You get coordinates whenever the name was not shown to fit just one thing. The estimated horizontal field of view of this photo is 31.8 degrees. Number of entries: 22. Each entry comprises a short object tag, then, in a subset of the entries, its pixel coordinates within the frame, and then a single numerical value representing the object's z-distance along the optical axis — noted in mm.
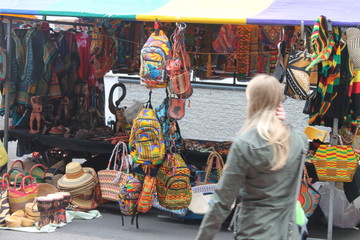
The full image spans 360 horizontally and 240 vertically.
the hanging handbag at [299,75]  5828
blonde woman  3225
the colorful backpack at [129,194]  6594
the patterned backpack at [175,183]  6512
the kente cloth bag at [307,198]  6680
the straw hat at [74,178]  7109
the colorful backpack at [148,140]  6355
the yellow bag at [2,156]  6598
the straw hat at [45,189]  7227
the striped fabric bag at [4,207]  6574
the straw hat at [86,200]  7254
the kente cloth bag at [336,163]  6211
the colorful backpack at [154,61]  6219
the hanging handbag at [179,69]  6332
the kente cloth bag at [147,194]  6520
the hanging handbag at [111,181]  6930
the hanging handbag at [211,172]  6969
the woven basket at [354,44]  5816
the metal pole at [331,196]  6168
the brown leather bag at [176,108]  6484
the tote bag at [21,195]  6742
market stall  6332
